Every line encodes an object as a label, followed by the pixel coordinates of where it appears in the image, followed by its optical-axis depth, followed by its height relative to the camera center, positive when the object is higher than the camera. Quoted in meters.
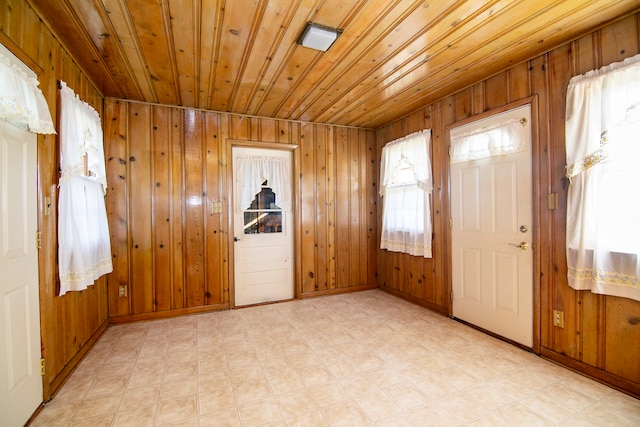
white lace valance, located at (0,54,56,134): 1.52 +0.65
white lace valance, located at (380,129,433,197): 3.76 +0.64
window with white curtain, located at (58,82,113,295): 2.21 +0.11
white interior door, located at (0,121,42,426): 1.62 -0.40
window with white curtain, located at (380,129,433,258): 3.77 +0.19
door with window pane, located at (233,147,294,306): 4.05 -0.53
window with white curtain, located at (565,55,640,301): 1.97 +0.18
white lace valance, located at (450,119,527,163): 2.71 +0.66
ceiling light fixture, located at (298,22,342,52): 2.11 +1.30
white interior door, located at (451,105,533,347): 2.69 -0.35
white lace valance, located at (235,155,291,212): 4.05 +0.45
